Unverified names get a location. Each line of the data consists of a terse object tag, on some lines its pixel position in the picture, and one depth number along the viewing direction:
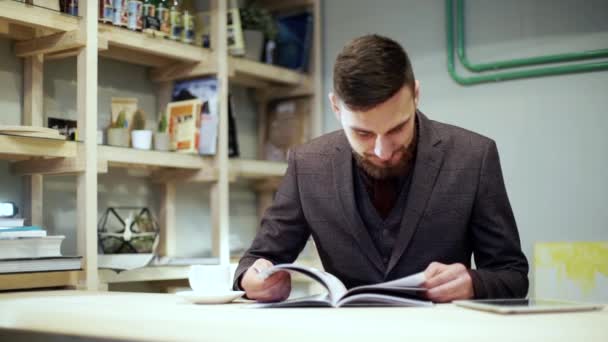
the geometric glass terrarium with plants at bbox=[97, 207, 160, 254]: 2.79
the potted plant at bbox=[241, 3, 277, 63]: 3.40
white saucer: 1.54
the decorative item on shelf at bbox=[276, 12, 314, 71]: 3.64
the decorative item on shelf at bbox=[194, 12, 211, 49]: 3.19
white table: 1.02
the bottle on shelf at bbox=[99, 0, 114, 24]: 2.69
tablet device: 1.20
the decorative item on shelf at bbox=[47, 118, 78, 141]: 2.66
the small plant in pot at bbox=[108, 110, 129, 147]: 2.81
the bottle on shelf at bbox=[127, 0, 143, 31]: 2.80
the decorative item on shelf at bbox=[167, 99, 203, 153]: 3.02
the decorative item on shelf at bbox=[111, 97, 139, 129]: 2.93
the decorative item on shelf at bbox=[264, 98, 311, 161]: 3.67
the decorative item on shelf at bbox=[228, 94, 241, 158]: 3.28
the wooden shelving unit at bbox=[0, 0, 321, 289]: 2.43
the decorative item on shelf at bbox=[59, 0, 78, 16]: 2.57
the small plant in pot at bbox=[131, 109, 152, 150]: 2.85
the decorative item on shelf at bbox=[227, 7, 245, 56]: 3.26
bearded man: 1.62
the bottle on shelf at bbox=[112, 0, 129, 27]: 2.75
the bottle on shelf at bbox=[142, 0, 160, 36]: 2.86
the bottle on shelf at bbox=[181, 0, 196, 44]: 3.07
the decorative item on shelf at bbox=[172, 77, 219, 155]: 3.06
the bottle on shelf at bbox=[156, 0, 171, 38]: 2.92
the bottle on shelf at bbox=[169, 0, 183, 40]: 3.00
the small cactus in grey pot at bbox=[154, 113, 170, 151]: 2.96
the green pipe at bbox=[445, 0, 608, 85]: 2.97
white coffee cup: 1.65
